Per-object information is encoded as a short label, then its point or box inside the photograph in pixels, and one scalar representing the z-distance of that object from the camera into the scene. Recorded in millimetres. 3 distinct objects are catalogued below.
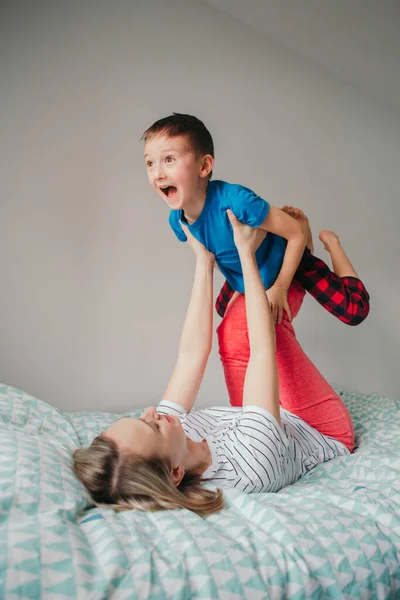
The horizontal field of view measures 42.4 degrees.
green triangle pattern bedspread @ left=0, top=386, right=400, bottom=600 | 704
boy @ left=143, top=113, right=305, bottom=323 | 1412
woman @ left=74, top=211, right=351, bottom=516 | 1005
